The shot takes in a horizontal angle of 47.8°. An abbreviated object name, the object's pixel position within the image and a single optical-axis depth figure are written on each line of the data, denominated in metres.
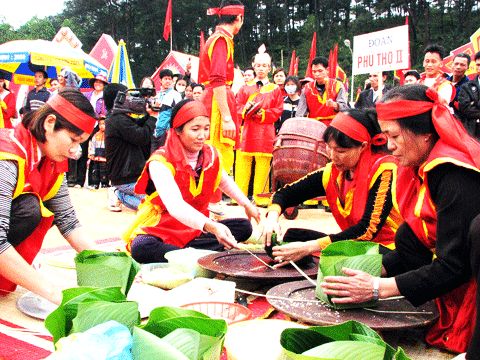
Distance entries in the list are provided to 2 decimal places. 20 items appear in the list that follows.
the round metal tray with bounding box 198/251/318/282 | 2.25
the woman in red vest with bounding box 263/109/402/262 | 2.39
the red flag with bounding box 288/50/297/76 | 12.53
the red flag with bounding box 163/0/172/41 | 15.68
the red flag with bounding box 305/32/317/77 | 11.59
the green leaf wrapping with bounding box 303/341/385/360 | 1.03
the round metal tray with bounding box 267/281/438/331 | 1.71
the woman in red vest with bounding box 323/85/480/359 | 1.63
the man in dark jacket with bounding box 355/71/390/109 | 7.56
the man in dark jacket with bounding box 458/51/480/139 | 5.72
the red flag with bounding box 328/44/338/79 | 10.01
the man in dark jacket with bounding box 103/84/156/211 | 4.96
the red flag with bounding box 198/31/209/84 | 4.57
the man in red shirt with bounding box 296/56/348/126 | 5.89
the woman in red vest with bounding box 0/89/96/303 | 2.11
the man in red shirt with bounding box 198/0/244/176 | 4.42
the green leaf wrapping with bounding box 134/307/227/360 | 1.11
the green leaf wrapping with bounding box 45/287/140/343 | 1.23
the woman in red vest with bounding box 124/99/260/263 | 2.75
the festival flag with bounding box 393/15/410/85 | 12.21
